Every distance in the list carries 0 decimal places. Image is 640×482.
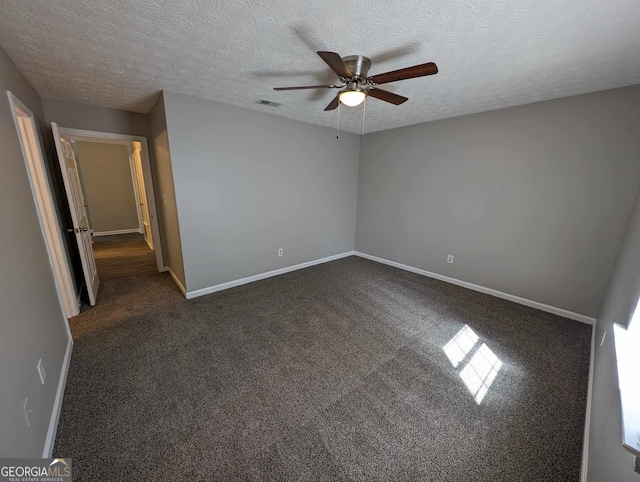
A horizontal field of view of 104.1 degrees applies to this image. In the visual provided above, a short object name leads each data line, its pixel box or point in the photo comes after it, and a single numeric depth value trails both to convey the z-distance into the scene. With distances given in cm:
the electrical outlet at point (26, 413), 119
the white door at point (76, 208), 270
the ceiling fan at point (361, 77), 162
